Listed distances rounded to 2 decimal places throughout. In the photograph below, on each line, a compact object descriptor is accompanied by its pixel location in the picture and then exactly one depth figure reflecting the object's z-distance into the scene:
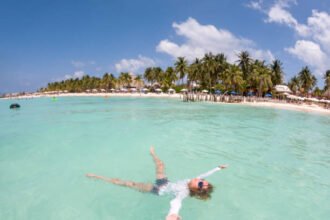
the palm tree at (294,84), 71.62
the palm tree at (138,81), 107.69
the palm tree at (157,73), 90.12
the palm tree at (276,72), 63.06
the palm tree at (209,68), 63.47
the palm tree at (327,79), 59.56
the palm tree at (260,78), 55.34
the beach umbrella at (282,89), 51.19
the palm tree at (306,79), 65.94
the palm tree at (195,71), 68.12
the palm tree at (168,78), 84.69
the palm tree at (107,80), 106.31
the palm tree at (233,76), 54.53
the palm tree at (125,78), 103.69
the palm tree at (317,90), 73.59
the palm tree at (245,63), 59.75
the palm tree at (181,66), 74.81
